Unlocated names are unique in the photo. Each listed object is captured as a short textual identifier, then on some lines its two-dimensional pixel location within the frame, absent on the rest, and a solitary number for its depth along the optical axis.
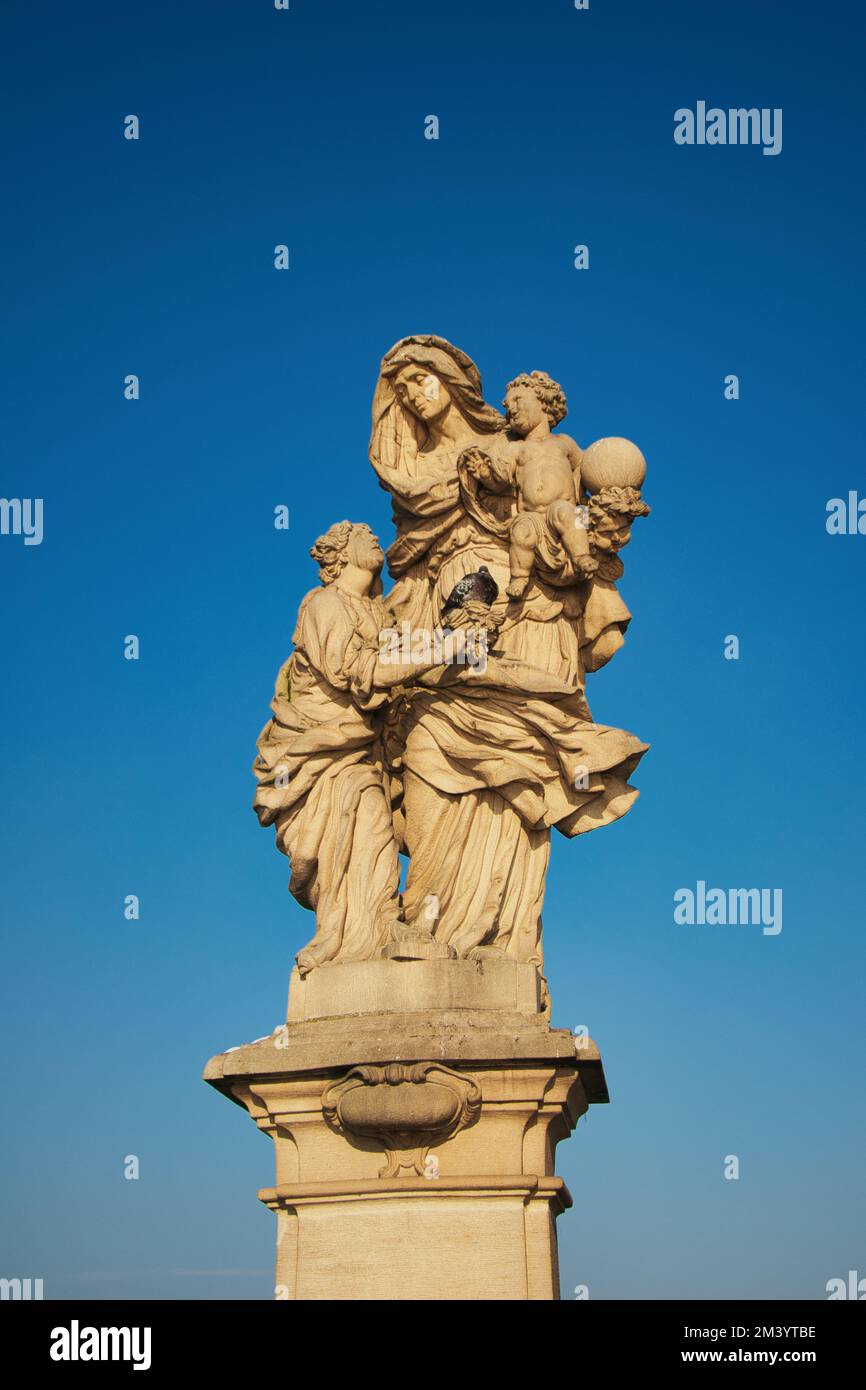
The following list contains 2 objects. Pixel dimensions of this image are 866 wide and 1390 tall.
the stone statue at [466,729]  12.04
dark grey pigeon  12.11
